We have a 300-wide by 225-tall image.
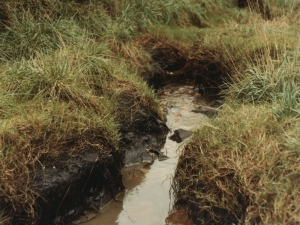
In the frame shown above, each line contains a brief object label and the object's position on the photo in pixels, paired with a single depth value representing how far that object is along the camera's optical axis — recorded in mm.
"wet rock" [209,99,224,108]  7164
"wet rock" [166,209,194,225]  4348
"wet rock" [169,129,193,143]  6211
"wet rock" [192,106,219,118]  6901
